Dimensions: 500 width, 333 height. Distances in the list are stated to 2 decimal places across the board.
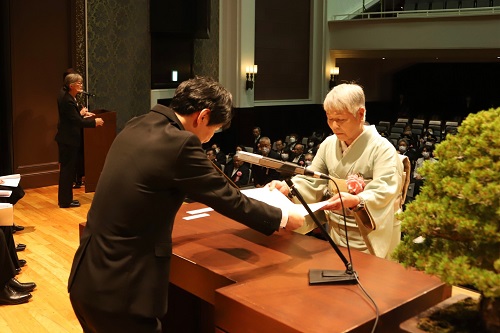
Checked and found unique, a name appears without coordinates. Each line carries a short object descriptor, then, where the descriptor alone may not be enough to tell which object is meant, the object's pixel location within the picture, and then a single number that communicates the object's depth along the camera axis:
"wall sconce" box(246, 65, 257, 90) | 12.03
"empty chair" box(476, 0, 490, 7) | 14.47
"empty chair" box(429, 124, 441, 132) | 13.30
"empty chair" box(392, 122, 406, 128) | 13.41
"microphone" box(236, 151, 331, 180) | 2.19
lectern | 7.84
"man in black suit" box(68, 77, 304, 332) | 1.95
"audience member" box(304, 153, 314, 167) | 8.48
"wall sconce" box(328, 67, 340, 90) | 13.88
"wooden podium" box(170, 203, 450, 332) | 1.87
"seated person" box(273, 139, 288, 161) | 10.21
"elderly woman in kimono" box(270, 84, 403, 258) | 2.83
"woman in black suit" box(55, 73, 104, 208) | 7.14
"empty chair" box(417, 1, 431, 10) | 14.98
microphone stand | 2.13
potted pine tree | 1.51
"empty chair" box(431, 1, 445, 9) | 14.73
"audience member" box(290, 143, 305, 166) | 9.26
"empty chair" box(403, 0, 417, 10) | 15.24
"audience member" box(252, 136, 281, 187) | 7.31
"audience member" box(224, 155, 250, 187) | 7.66
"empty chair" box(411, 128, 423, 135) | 12.84
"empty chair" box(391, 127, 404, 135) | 12.61
